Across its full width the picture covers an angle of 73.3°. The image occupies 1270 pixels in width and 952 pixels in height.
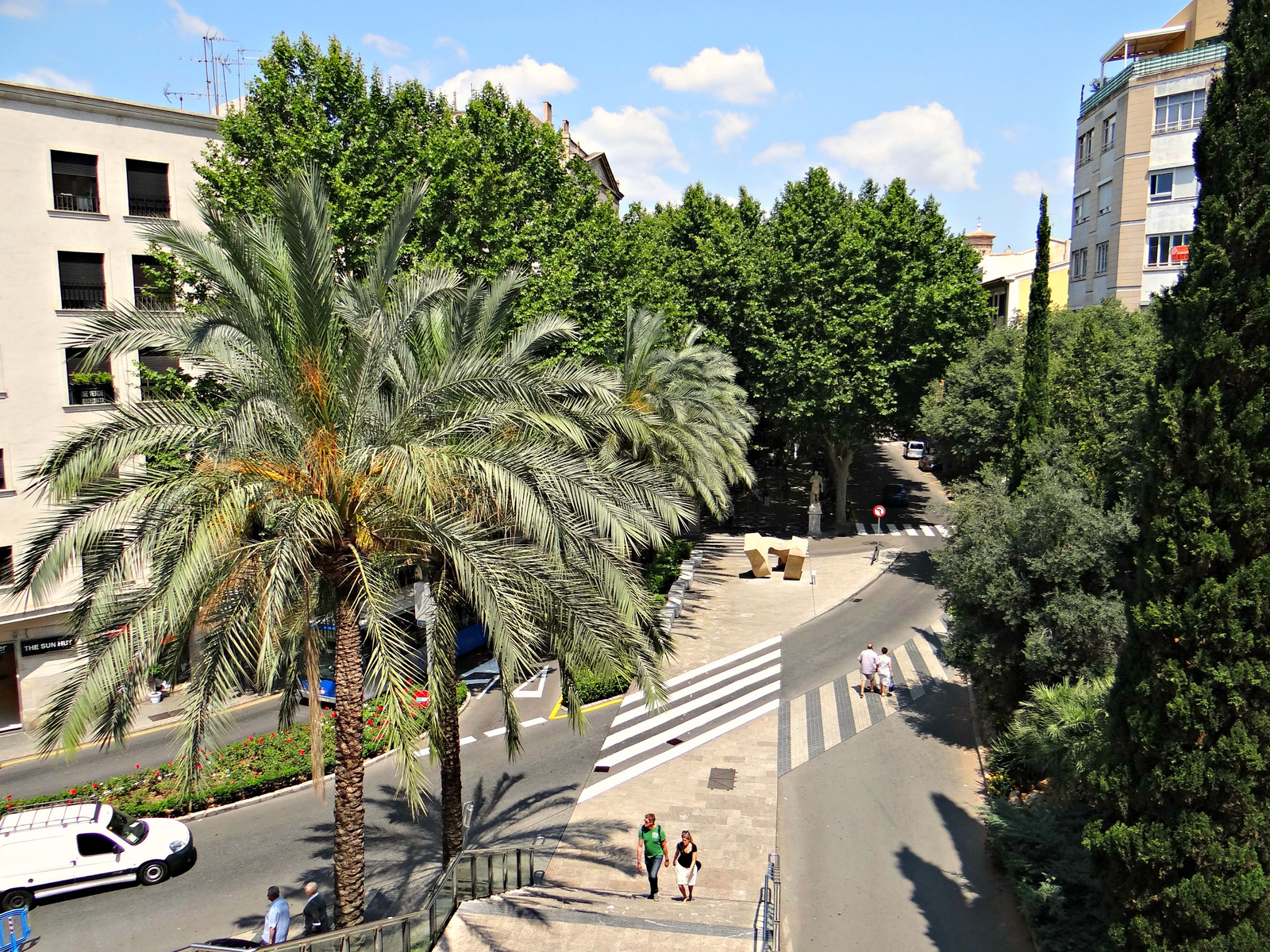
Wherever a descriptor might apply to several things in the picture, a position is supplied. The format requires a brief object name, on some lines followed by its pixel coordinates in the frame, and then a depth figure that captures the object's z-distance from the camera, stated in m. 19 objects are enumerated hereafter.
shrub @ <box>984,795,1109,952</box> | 10.80
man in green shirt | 13.06
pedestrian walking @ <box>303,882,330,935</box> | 11.94
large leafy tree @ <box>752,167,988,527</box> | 36.78
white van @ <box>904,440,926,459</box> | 63.72
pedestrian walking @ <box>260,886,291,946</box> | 11.71
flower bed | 16.94
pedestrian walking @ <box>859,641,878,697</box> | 21.66
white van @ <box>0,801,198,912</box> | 14.27
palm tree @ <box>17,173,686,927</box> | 8.31
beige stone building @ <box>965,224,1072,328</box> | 54.72
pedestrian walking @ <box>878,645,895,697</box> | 21.73
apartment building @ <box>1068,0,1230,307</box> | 35.84
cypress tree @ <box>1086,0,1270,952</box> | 8.34
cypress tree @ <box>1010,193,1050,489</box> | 22.33
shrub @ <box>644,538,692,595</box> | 28.88
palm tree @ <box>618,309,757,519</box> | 23.88
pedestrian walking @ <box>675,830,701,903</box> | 12.80
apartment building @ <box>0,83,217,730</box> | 21.48
